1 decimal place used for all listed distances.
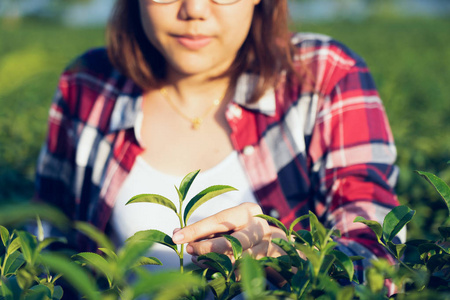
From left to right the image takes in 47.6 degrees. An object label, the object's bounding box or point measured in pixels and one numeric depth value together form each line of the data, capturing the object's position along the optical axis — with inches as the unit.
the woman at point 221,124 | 56.9
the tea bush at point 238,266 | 17.6
